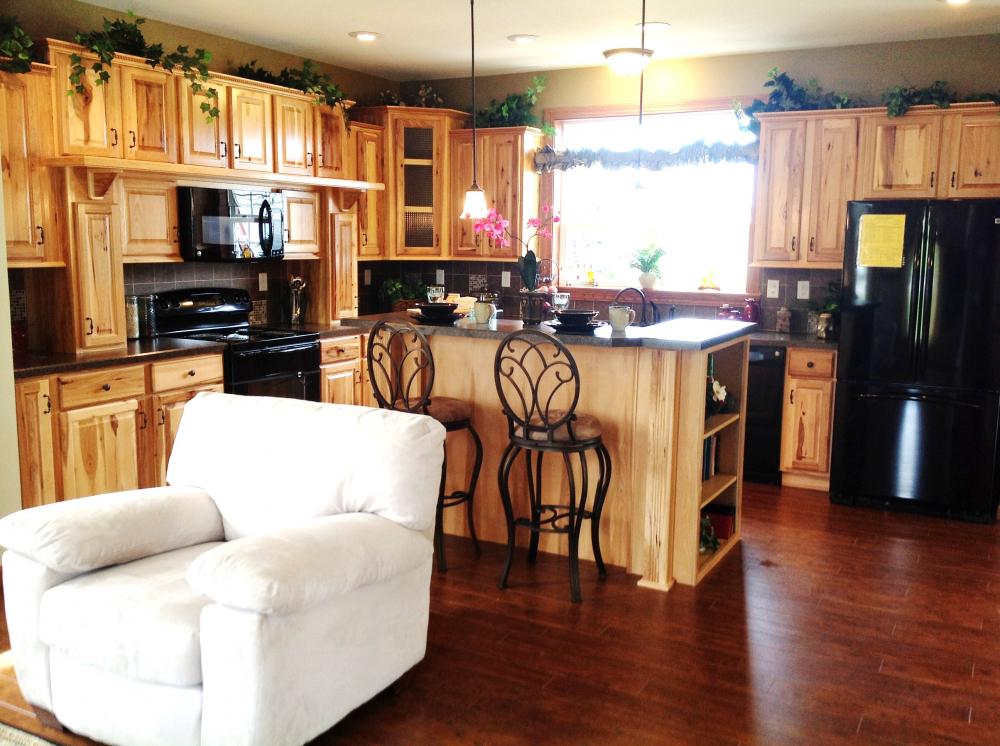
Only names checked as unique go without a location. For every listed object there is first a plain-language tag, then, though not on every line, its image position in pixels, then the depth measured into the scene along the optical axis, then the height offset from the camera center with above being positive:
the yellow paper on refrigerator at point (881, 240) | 4.89 +0.08
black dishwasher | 5.38 -0.94
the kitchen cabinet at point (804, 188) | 5.34 +0.39
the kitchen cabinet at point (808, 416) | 5.29 -0.93
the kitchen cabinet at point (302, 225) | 5.80 +0.15
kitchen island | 3.71 -0.74
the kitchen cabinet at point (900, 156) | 5.09 +0.55
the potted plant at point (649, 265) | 6.16 -0.08
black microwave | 5.07 +0.13
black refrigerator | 4.76 -0.55
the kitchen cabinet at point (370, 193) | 6.25 +0.38
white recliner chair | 2.29 -0.91
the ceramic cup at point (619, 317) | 3.87 -0.27
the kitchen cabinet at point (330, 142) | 5.81 +0.68
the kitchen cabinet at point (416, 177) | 6.46 +0.51
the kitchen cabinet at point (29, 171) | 4.16 +0.34
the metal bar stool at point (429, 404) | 3.89 -0.67
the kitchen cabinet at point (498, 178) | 6.37 +0.50
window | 6.02 +0.29
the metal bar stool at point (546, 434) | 3.61 -0.73
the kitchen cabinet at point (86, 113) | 4.33 +0.64
